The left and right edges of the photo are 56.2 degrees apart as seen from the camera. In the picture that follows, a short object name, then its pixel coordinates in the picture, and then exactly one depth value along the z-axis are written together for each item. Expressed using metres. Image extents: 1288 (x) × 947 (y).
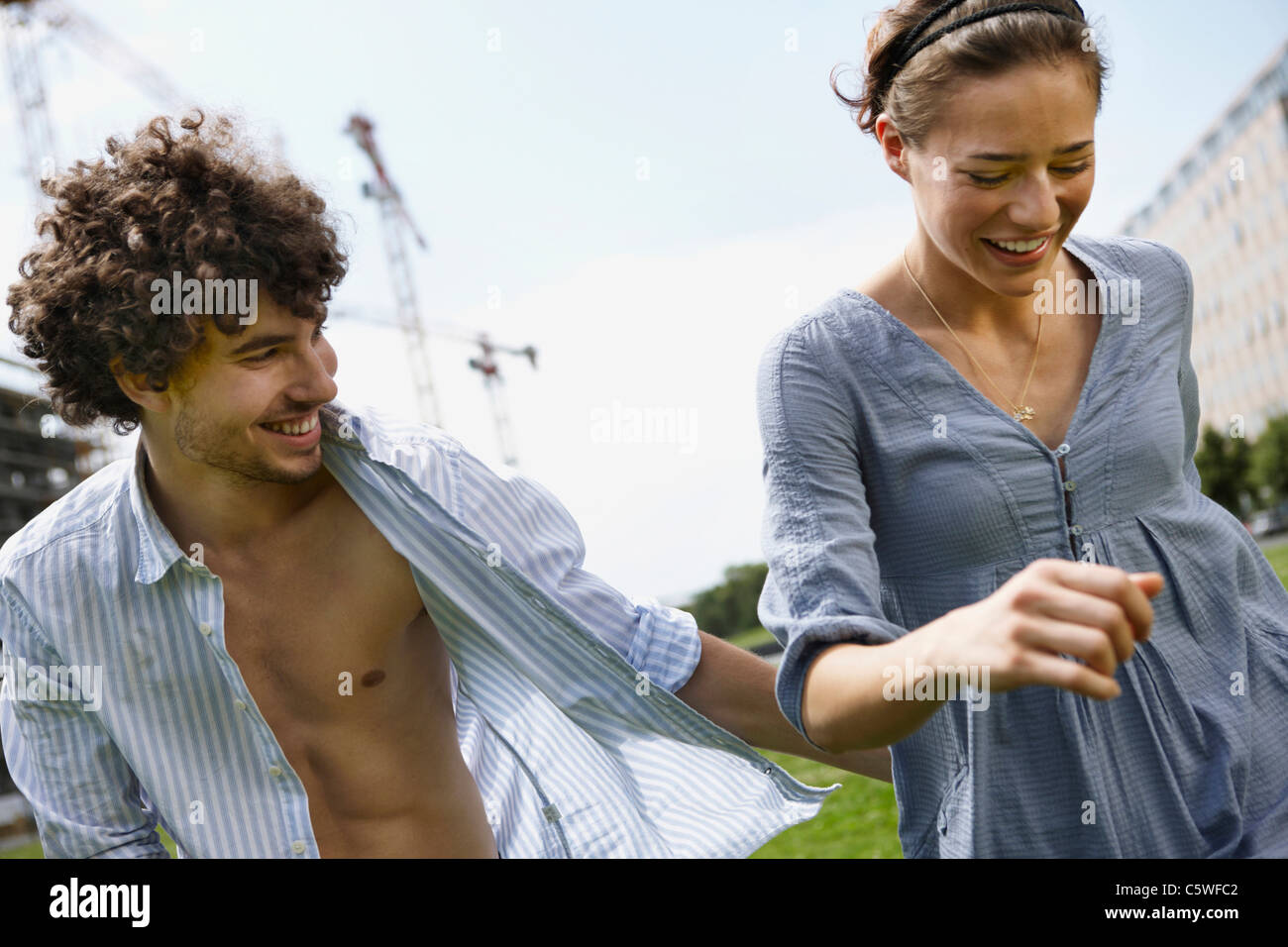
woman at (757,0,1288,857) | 1.96
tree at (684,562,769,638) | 28.31
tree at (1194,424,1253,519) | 46.66
